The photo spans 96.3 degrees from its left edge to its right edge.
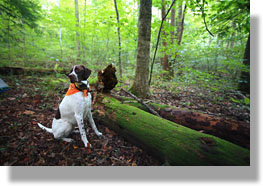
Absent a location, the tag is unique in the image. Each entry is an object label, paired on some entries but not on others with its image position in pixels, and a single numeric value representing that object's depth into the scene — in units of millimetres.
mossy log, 1637
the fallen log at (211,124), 1993
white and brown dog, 2168
